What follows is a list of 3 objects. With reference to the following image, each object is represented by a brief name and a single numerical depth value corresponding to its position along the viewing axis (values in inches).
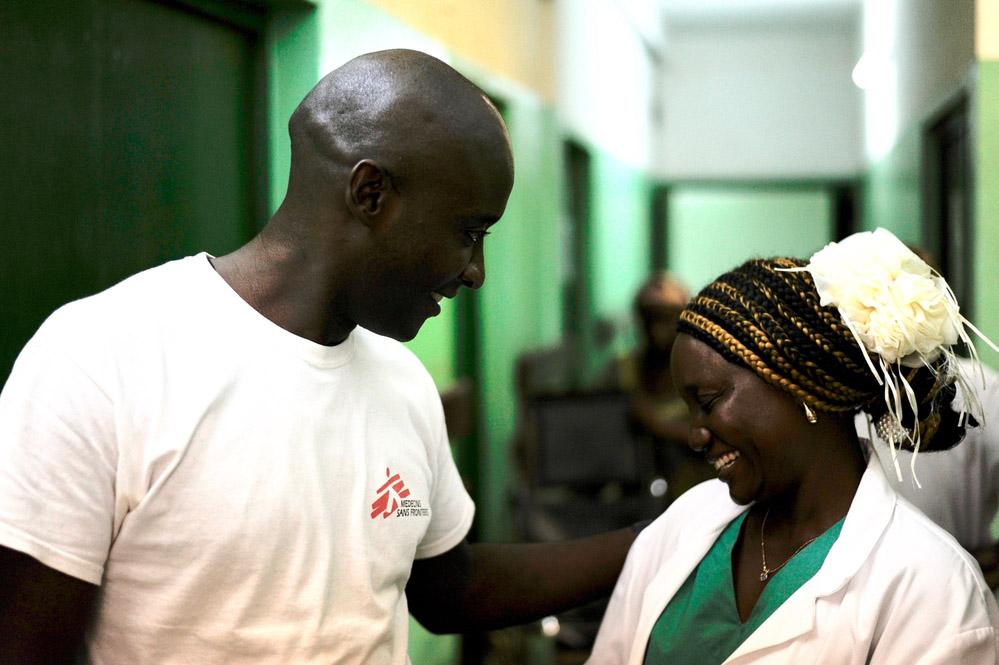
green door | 74.7
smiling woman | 59.3
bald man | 51.9
